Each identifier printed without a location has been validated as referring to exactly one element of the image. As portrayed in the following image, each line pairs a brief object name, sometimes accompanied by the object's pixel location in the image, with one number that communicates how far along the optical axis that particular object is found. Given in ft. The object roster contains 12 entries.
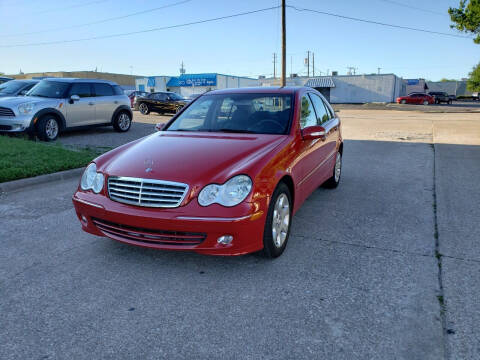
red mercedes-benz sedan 10.03
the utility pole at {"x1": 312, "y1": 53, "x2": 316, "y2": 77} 335.26
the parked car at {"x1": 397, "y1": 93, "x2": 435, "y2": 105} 148.77
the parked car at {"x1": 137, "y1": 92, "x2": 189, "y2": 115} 71.79
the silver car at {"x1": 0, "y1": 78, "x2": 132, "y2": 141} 32.19
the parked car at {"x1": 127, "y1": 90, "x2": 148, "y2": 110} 90.56
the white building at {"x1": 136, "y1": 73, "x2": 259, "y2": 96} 199.11
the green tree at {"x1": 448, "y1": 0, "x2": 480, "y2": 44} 50.58
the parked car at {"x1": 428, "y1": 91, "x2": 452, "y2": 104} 158.06
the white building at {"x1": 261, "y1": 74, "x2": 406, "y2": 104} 171.73
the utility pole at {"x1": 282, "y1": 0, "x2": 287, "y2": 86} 84.53
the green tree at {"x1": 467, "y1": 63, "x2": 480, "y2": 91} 196.13
